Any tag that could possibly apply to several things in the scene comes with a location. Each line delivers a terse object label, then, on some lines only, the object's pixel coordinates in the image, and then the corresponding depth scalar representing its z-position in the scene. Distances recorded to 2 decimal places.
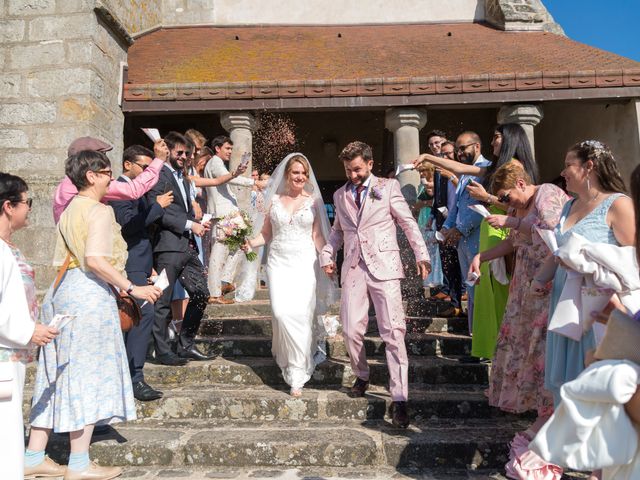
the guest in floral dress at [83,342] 3.24
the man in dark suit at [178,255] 4.80
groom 4.02
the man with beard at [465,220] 5.16
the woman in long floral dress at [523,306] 3.41
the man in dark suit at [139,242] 4.27
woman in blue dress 2.73
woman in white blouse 2.29
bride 4.50
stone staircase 3.60
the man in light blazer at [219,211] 6.47
